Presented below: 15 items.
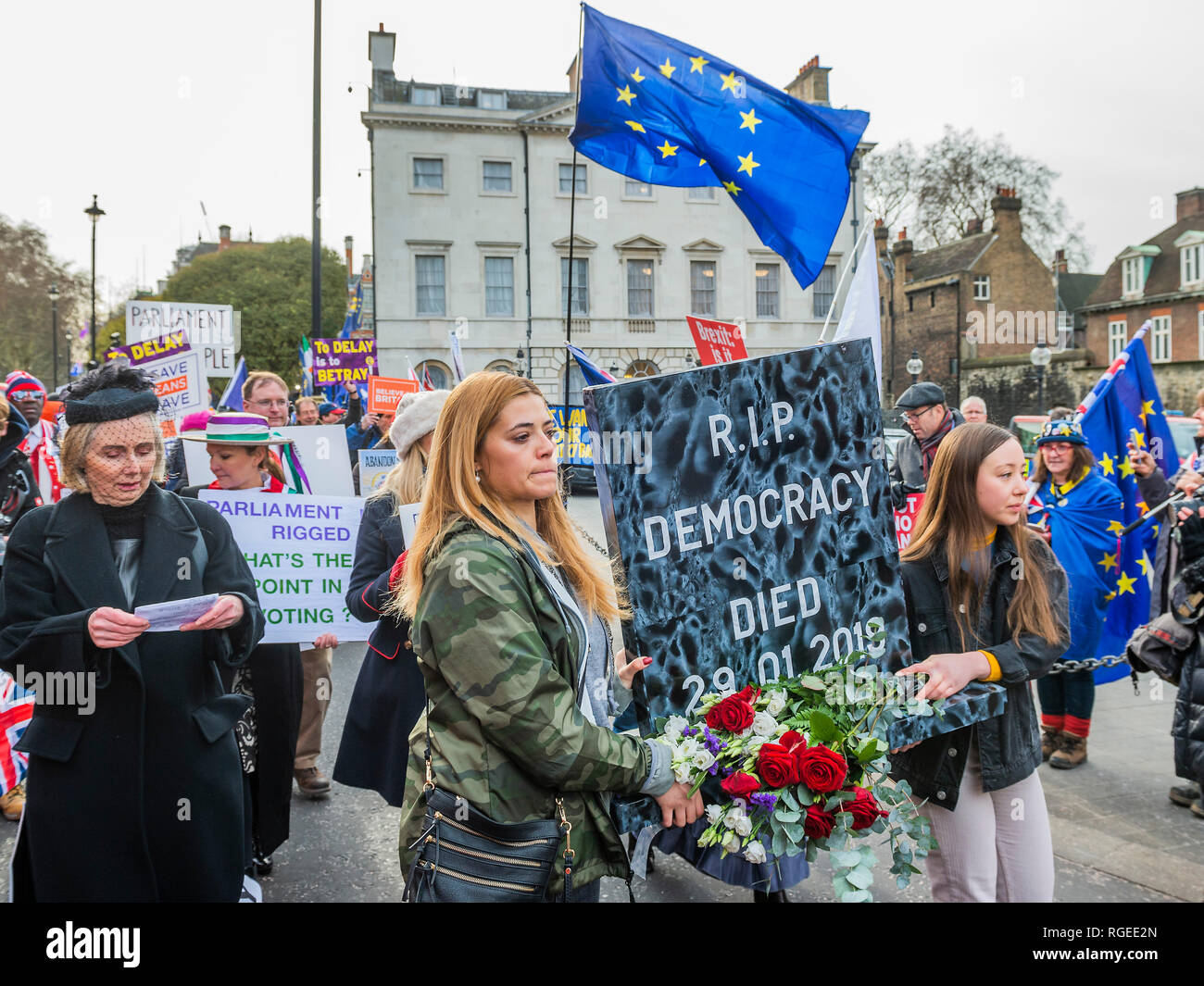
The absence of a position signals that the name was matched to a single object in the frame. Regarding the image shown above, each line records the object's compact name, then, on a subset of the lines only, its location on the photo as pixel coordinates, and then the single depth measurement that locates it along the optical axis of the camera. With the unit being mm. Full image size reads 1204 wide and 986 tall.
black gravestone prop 2057
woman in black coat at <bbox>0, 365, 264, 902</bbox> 2598
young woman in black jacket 2652
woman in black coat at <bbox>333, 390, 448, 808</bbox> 3494
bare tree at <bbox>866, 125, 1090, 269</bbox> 44062
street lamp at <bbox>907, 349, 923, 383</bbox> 27969
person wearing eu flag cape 5211
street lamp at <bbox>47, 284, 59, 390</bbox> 35312
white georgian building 33438
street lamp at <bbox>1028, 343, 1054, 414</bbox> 24469
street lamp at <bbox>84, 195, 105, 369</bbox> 28953
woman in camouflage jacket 1826
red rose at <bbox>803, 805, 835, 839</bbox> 1919
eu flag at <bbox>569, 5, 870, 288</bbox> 4031
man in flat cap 6078
